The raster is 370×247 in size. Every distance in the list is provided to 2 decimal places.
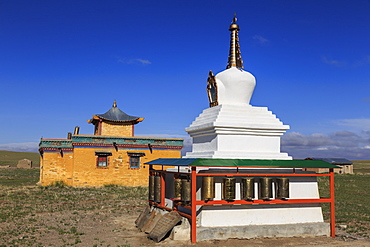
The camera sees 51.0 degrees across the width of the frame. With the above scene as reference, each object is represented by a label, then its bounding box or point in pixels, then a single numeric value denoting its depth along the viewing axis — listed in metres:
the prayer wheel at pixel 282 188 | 10.16
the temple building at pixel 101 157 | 26.17
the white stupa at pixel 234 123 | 11.34
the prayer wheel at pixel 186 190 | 9.77
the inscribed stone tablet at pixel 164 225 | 9.53
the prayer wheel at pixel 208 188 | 9.49
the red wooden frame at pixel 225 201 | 9.30
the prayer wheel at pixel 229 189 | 9.66
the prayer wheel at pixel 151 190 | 11.99
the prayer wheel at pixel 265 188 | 10.05
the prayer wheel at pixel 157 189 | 11.24
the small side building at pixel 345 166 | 50.41
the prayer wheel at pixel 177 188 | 10.31
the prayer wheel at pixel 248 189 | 9.90
